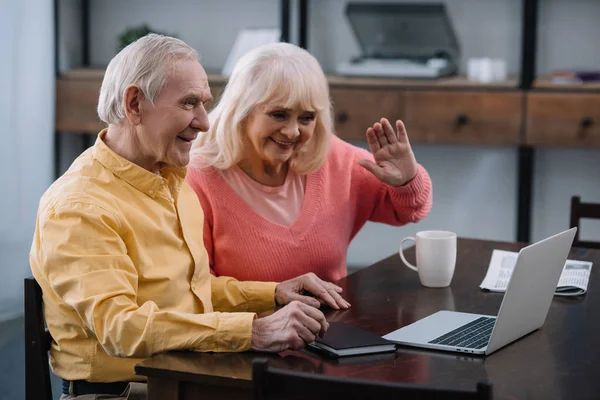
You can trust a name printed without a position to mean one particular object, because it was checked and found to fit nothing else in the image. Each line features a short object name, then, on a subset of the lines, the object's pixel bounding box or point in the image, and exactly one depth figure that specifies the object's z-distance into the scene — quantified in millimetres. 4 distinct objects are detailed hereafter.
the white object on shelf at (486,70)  3910
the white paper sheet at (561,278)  2014
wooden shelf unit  3744
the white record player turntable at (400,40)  3961
